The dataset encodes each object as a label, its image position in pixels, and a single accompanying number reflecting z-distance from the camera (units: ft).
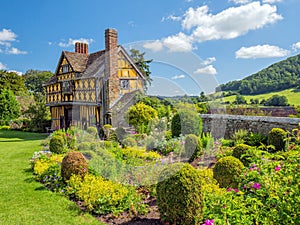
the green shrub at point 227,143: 29.02
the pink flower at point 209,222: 6.21
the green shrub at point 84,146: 26.54
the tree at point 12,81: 114.52
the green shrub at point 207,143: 25.98
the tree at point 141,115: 28.53
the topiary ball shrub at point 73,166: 17.56
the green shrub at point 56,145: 27.50
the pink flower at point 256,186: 8.62
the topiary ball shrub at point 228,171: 13.96
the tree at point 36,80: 151.84
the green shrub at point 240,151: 17.42
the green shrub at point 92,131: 38.80
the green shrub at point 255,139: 28.89
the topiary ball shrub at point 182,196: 10.53
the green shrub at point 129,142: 29.43
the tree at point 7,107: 81.58
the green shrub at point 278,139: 25.45
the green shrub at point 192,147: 24.16
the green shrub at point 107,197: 13.64
